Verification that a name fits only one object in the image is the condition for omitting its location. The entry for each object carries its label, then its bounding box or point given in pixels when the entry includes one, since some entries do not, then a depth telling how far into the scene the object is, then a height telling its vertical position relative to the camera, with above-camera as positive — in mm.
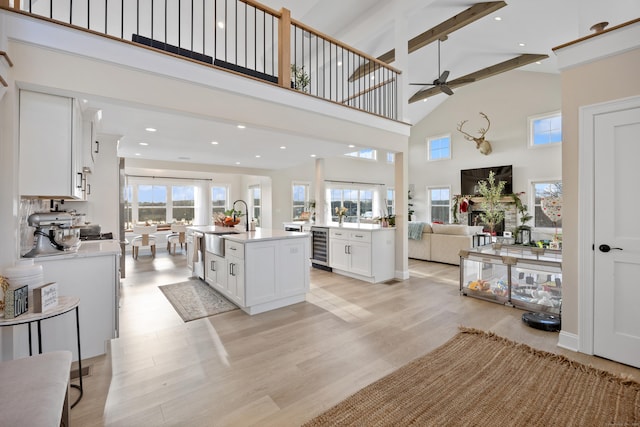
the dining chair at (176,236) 7539 -609
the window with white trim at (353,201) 10461 +415
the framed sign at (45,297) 1688 -507
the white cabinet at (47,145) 2139 +515
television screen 8781 +1122
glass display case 3336 -813
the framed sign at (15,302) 1617 -504
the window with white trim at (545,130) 7992 +2336
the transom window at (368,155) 11048 +2228
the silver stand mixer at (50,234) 2305 -174
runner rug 3426 -1156
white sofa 5918 -609
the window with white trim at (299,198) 9467 +474
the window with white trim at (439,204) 10336 +314
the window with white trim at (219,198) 9664 +494
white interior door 2225 -193
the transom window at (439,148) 10367 +2376
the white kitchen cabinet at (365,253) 4668 -688
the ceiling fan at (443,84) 6352 +2872
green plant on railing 4312 +2094
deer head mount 9008 +2240
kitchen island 3350 -700
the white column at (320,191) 6902 +517
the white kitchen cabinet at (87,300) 2252 -732
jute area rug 1705 -1204
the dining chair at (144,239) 6988 -638
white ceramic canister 1730 -371
